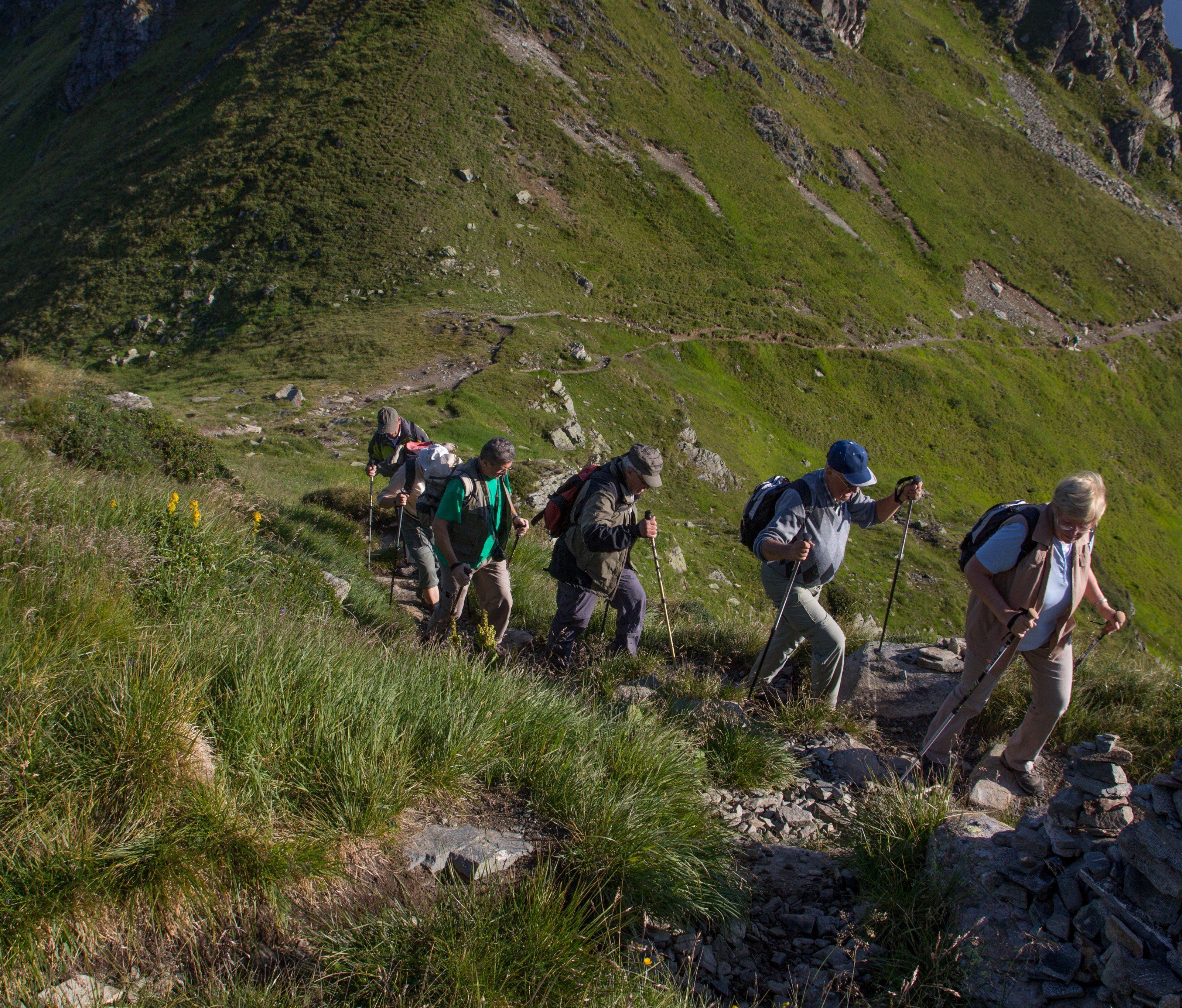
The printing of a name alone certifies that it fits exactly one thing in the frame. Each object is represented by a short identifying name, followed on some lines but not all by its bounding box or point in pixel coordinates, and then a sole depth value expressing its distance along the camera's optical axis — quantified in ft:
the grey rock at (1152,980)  9.16
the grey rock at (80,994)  7.34
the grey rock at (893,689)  20.08
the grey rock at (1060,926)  10.58
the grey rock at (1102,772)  12.24
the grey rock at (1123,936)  9.61
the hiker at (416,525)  25.05
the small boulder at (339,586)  22.66
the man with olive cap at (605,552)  18.52
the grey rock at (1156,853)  10.03
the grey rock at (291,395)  75.31
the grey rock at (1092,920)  10.34
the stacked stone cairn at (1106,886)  9.61
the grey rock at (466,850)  10.59
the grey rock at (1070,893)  10.93
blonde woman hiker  14.80
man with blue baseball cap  17.66
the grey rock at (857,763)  16.58
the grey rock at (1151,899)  9.98
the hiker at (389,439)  29.60
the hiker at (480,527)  20.84
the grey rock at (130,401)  49.30
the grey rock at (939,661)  20.81
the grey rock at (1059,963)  10.02
